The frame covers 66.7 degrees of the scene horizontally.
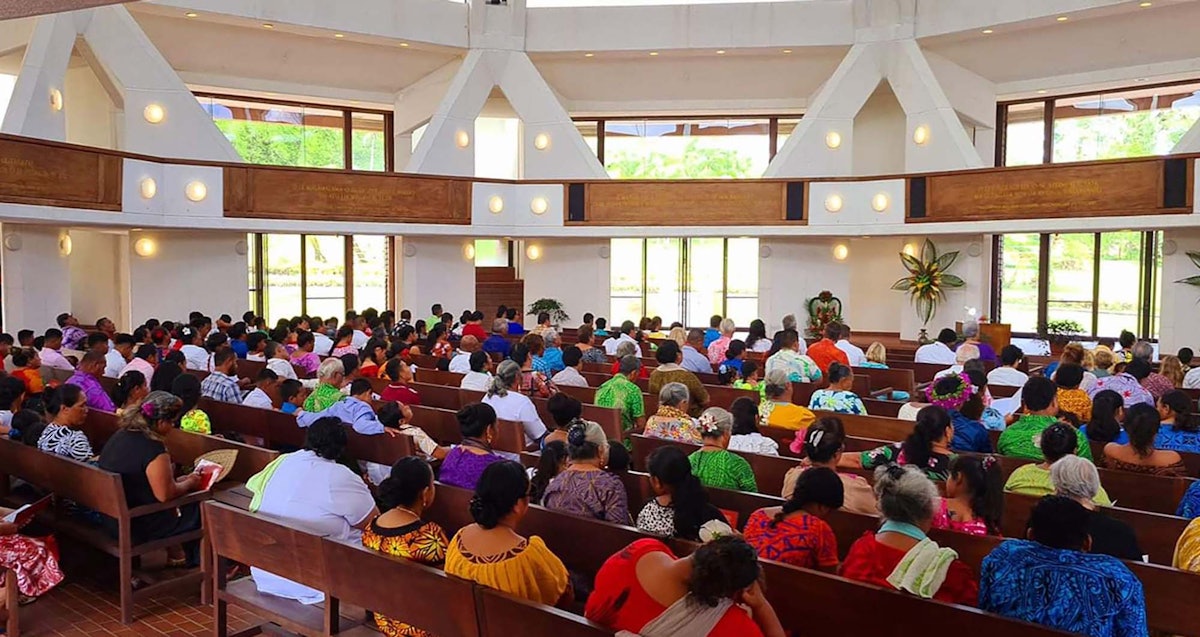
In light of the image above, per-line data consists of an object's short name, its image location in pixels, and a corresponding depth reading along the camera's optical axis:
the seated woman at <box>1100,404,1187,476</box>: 4.84
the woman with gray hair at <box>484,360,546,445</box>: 6.34
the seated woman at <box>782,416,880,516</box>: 4.23
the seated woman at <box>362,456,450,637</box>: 3.53
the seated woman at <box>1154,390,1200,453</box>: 5.61
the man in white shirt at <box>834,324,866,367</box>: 10.47
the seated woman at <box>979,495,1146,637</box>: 2.80
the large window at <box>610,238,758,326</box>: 19.12
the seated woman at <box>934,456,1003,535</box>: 3.70
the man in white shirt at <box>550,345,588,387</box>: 8.52
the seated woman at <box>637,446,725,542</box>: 3.73
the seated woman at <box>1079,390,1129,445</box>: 5.26
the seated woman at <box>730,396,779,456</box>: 5.54
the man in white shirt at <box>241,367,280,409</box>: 6.95
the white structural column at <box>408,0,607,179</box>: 16.69
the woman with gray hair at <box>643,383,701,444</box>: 5.85
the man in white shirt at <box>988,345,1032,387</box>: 8.61
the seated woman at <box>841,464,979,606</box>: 3.15
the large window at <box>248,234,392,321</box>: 18.52
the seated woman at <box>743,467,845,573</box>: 3.50
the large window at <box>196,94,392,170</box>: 18.07
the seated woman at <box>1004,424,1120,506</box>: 4.29
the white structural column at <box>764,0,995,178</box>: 15.47
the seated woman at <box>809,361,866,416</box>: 6.79
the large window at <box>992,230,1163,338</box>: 15.77
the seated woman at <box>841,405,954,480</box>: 4.54
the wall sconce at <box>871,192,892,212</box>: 15.56
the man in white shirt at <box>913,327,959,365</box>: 10.55
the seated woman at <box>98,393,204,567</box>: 4.74
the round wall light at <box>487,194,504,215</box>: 16.67
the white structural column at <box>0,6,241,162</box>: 12.72
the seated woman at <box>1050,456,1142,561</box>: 3.65
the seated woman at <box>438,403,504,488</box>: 4.62
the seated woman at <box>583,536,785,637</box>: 2.57
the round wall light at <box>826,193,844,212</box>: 15.89
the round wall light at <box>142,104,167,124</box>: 14.13
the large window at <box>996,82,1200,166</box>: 15.84
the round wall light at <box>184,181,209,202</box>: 13.95
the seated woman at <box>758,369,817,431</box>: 6.07
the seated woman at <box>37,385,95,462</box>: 5.23
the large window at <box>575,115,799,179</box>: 19.45
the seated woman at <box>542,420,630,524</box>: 4.10
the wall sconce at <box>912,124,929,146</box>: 15.71
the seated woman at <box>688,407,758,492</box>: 4.62
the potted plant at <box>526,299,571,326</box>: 17.30
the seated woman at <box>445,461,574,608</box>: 3.17
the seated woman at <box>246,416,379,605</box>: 4.14
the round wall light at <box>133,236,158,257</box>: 14.61
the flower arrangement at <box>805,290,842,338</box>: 16.69
